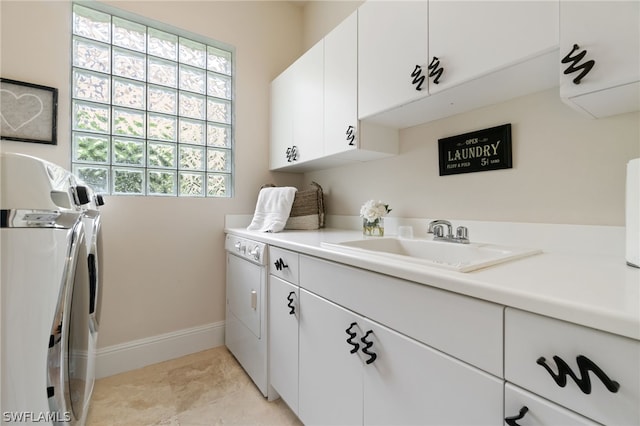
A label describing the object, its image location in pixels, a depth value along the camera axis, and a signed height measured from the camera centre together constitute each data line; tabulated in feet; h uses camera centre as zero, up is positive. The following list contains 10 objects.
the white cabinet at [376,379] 2.12 -1.60
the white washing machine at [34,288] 2.04 -0.60
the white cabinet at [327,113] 4.87 +2.10
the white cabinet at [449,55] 2.81 +1.91
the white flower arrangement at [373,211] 4.98 +0.05
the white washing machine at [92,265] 3.39 -0.78
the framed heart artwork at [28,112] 4.81 +1.83
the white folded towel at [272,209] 6.02 +0.10
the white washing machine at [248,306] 5.02 -1.93
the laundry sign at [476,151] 3.84 +0.95
